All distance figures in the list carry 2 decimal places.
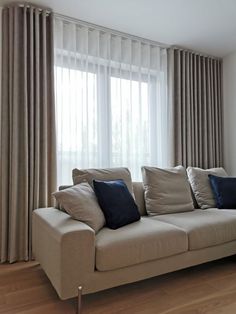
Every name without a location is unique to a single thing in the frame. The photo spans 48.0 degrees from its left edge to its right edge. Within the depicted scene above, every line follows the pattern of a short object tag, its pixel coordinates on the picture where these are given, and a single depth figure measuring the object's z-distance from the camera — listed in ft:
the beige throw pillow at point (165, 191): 8.94
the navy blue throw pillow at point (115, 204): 6.97
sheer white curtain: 9.65
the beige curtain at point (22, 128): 8.42
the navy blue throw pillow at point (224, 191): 9.62
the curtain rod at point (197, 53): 11.97
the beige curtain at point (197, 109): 11.92
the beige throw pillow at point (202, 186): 10.02
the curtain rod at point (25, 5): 8.63
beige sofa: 5.49
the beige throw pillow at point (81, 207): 6.37
